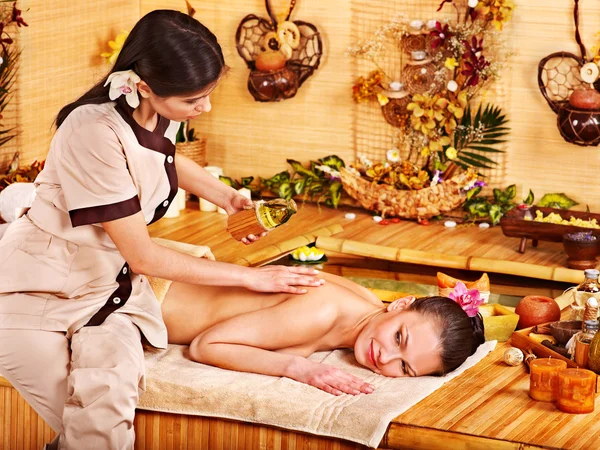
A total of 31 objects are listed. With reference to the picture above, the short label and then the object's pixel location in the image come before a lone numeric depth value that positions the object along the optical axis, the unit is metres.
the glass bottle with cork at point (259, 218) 3.63
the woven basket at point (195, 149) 6.22
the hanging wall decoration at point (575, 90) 5.33
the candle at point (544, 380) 3.30
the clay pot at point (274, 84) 6.09
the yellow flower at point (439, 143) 5.86
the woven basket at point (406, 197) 5.77
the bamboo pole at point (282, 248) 5.10
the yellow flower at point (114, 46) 5.98
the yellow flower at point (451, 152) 5.81
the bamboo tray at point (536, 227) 5.18
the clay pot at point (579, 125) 5.33
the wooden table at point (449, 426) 3.07
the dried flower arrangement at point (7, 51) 5.31
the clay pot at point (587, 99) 5.31
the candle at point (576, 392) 3.21
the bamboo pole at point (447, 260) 4.95
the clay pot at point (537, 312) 4.00
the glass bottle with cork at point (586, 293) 3.87
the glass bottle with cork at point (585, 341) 3.54
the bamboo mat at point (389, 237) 5.16
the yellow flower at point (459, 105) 5.72
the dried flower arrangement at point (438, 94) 5.69
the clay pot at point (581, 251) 4.96
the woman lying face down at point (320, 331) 3.37
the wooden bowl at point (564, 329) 3.73
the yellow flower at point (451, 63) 5.66
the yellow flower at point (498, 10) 5.50
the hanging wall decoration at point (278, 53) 6.08
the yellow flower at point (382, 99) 5.92
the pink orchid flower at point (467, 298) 3.60
